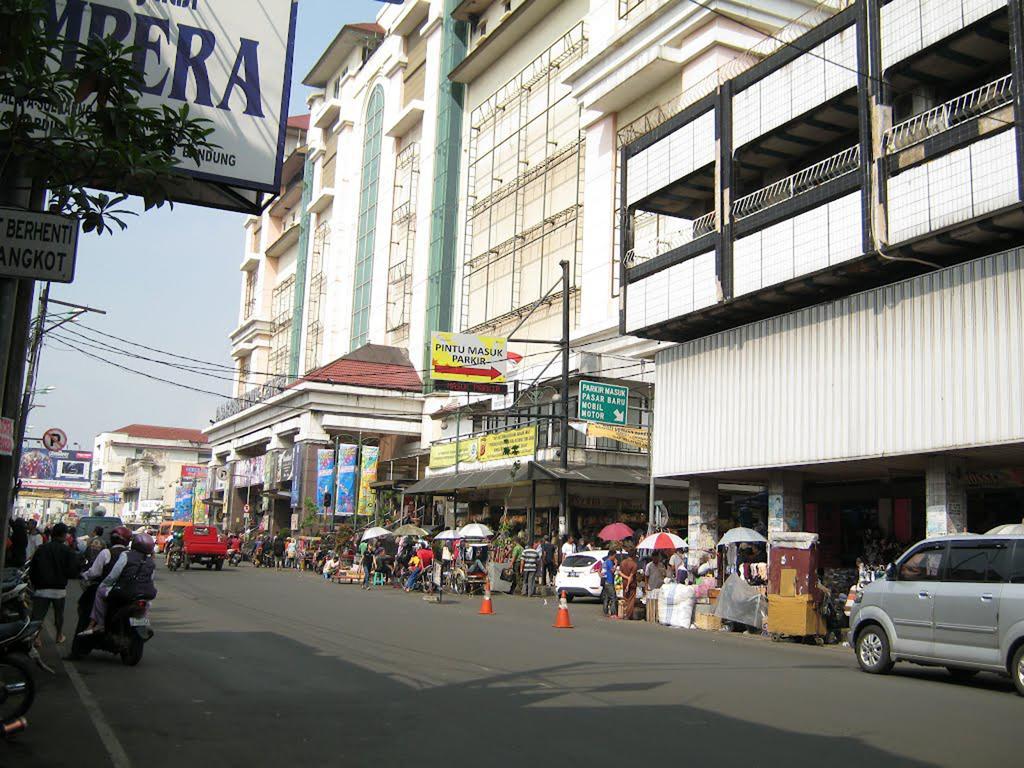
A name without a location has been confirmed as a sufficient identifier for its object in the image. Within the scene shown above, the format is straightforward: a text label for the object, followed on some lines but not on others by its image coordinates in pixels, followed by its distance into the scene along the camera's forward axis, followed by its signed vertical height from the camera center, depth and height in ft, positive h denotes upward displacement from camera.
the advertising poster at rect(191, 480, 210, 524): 284.61 +2.29
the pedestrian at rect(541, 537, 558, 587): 107.65 -3.34
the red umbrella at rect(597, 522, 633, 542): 102.01 +0.26
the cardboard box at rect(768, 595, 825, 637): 63.82 -4.71
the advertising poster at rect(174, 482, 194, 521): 305.12 +4.14
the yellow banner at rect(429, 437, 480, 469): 139.54 +10.86
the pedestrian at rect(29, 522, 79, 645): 43.47 -2.48
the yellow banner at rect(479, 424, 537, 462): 124.98 +10.98
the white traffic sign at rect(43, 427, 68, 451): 131.75 +9.63
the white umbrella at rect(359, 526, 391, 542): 128.06 -0.88
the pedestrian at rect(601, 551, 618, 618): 84.48 -4.54
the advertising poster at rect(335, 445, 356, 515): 179.63 +7.74
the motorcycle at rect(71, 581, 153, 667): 41.37 -4.79
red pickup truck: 141.79 -3.73
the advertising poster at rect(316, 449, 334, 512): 188.55 +9.68
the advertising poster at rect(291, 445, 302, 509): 198.49 +9.25
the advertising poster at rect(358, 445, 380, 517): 179.63 +8.63
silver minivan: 40.60 -2.69
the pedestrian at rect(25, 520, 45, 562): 69.77 -1.66
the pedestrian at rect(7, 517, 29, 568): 53.47 -1.64
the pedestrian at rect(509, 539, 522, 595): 110.93 -4.14
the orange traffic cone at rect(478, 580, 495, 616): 78.30 -5.99
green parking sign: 103.45 +13.47
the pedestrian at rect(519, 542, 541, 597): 105.81 -3.66
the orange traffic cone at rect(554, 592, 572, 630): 67.36 -5.67
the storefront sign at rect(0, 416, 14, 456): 25.68 +1.91
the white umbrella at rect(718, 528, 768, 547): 79.66 +0.25
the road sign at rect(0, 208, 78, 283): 22.85 +6.01
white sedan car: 98.27 -3.90
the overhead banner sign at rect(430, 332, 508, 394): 120.47 +20.11
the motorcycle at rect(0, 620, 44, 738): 26.26 -4.77
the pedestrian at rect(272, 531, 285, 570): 176.65 -5.11
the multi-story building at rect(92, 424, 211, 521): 420.36 +25.77
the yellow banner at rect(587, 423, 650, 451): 112.37 +11.29
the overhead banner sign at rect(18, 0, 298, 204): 37.83 +17.43
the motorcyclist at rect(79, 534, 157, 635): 41.52 -2.62
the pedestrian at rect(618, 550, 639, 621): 81.71 -4.01
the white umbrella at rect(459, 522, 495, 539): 110.42 -0.19
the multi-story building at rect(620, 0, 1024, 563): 64.75 +19.69
